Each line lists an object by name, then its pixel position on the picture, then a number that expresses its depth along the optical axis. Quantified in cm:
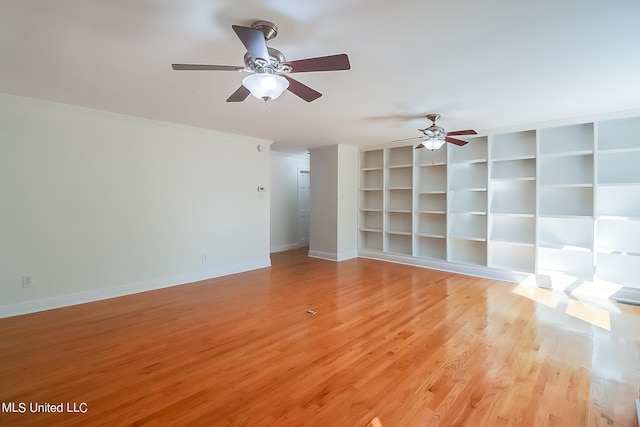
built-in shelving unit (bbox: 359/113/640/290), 396
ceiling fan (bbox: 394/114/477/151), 376
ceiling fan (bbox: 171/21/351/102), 175
